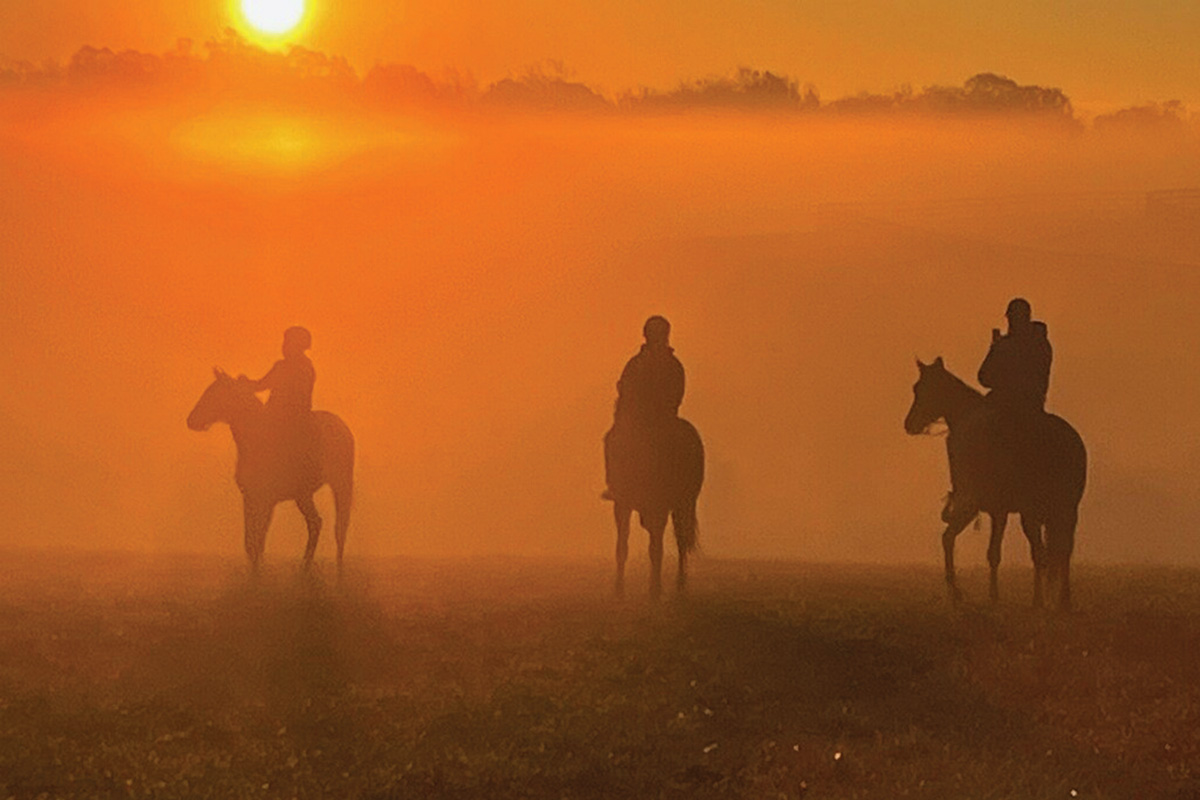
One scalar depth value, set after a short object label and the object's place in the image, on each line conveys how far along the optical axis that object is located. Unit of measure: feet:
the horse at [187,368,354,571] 103.60
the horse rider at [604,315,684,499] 89.51
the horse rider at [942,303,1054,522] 85.51
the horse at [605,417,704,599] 90.27
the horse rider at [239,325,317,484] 103.19
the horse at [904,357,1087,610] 85.15
